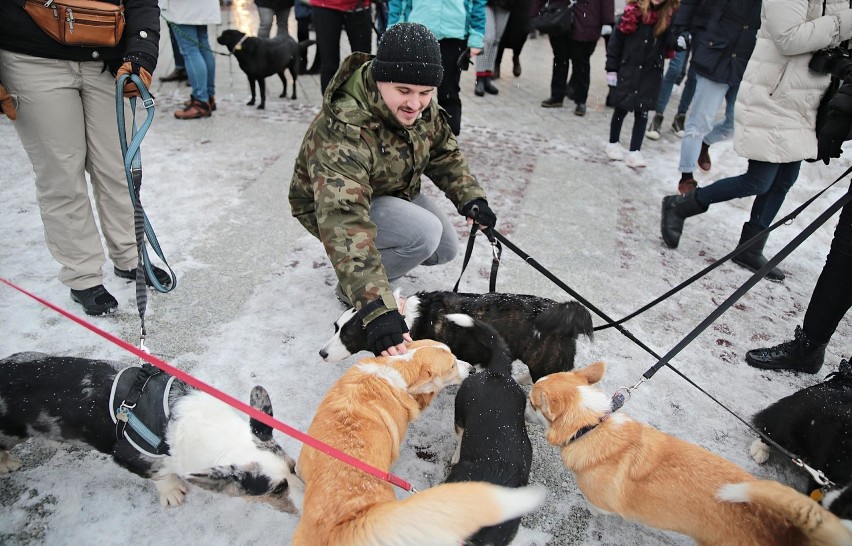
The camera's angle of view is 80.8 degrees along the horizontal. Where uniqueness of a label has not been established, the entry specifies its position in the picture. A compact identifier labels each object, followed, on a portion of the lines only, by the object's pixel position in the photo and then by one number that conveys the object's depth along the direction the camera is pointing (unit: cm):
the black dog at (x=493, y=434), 178
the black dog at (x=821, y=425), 196
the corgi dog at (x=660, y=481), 154
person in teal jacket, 501
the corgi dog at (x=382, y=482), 131
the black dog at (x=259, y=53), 623
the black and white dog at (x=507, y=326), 243
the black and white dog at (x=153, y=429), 176
